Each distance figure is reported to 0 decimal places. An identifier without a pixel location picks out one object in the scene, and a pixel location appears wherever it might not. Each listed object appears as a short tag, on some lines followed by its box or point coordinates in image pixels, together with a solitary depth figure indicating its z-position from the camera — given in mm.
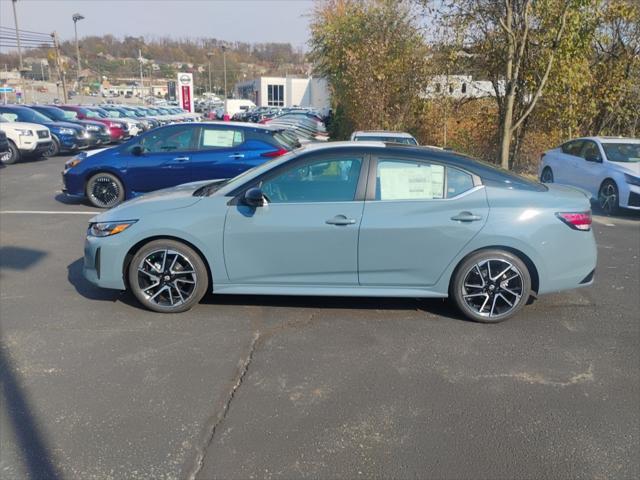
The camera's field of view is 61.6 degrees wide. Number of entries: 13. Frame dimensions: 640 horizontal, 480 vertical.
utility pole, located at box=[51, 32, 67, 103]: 49497
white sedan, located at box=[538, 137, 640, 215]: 9312
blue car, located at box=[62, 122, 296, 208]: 8992
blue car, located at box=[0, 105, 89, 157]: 17688
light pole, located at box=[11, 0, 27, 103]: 45938
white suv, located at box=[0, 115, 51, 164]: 15719
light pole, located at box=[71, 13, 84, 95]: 45688
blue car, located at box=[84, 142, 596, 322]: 4453
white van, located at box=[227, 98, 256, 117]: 55481
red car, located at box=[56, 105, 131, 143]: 22300
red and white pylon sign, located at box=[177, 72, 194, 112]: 39062
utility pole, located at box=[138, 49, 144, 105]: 94150
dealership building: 81250
